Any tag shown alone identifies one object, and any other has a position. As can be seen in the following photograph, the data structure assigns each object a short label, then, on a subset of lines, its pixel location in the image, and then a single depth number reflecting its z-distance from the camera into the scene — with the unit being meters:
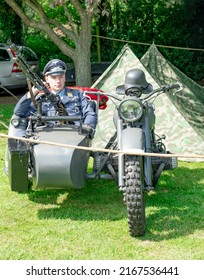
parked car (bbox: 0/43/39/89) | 14.13
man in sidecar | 5.38
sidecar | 4.68
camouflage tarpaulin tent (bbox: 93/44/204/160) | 7.05
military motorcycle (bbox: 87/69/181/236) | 4.44
